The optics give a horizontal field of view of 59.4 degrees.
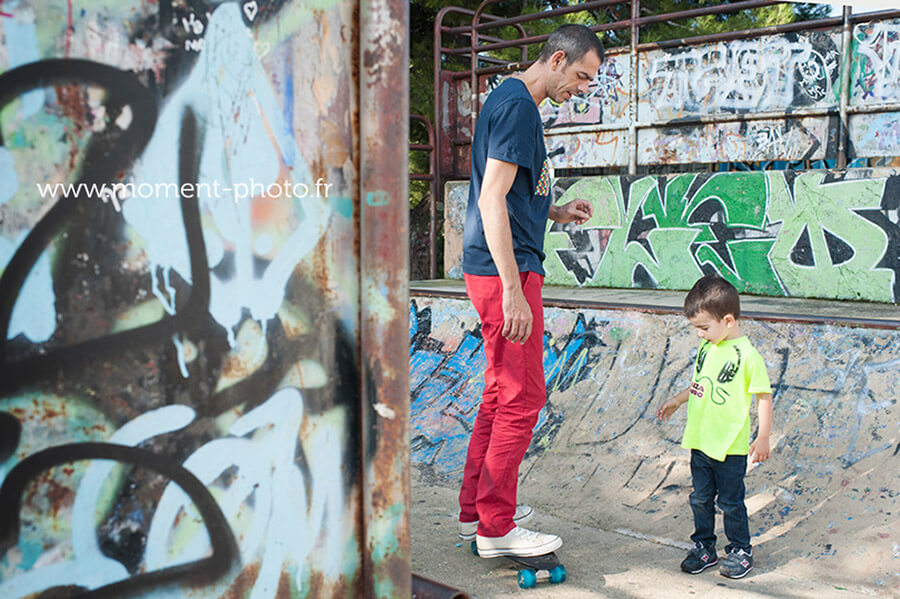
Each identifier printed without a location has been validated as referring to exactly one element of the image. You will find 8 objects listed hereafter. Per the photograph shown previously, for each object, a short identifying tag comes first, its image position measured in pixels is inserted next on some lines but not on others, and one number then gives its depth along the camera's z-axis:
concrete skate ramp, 3.53
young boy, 3.22
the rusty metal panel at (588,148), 8.95
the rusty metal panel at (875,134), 7.21
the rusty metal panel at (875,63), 7.08
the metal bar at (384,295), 2.00
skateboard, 3.18
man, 3.18
